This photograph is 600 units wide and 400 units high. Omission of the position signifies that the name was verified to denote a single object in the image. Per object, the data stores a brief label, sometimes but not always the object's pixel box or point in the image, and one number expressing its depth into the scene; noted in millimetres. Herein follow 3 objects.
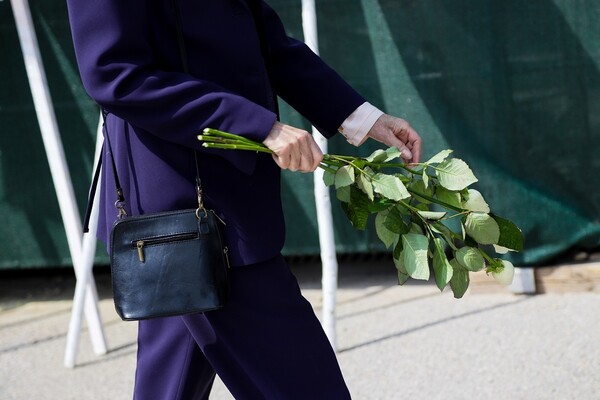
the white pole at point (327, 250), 7848
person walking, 3818
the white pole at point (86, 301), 8008
